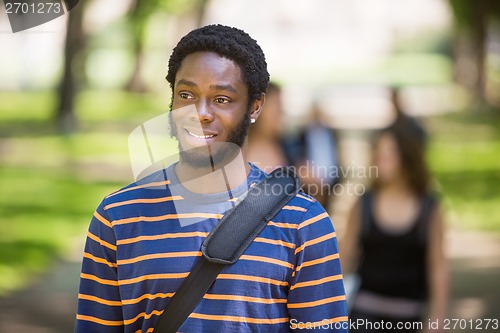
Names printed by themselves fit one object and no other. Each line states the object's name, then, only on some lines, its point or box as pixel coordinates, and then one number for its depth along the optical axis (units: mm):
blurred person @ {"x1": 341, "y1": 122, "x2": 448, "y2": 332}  9461
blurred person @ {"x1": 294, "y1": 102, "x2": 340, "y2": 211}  13088
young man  5184
